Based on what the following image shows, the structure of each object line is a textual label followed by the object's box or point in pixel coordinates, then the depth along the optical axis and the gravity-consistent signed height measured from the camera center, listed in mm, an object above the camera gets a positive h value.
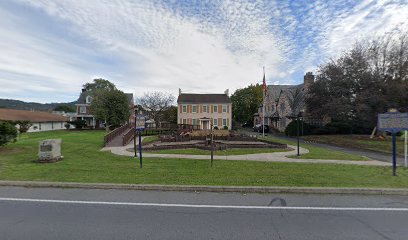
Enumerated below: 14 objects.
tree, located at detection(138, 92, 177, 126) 50812 +3200
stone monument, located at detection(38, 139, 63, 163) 10352 -1467
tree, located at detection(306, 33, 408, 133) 20578 +3411
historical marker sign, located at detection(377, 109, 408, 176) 8867 -108
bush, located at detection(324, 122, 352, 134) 31047 -1173
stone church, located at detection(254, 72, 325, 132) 35375 +2704
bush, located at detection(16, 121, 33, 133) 16734 -428
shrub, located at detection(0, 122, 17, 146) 13062 -742
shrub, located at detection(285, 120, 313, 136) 31170 -1309
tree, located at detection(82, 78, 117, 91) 61388 +9437
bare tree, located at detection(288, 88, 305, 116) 35394 +3165
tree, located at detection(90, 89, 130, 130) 38438 +1861
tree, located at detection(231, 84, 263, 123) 61094 +4499
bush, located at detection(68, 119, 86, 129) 44838 -735
